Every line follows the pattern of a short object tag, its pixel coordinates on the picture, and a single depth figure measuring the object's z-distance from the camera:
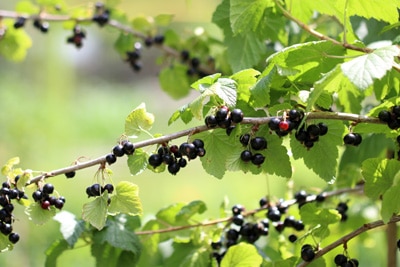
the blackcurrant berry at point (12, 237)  2.14
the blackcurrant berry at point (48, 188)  2.11
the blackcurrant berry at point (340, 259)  2.13
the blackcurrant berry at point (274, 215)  2.33
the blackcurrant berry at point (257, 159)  2.07
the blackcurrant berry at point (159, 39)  2.69
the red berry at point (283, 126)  2.04
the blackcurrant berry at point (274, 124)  2.04
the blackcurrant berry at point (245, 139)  2.08
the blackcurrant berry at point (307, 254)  2.14
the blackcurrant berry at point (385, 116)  2.04
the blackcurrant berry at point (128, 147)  2.08
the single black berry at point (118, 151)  2.08
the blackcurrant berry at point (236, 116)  2.05
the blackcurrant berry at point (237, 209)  2.33
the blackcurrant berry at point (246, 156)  2.07
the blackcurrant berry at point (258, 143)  2.07
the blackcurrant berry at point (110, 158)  2.07
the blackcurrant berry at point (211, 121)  2.05
